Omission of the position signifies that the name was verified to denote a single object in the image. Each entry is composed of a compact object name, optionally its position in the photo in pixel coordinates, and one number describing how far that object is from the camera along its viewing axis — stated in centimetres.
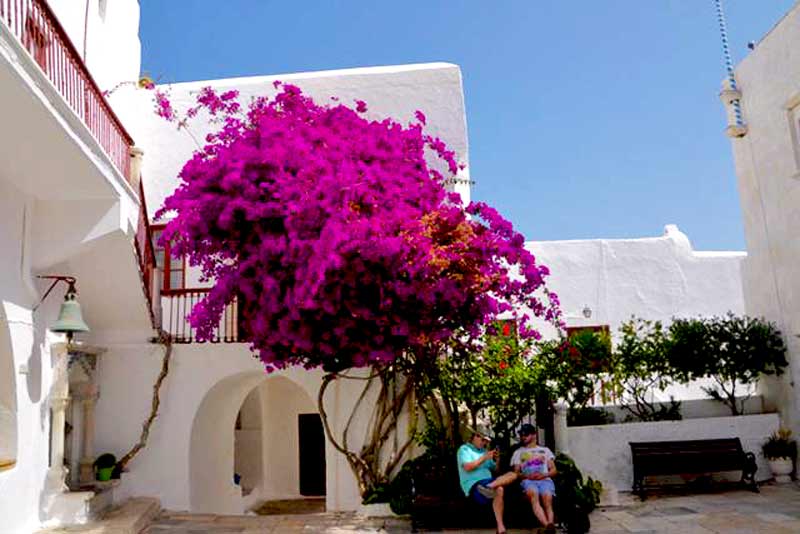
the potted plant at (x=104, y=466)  1029
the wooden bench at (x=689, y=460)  1043
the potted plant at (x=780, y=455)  1112
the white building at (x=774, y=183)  1134
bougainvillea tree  895
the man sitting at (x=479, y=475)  859
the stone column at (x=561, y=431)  1063
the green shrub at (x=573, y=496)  853
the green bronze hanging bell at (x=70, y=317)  848
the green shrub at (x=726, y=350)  1155
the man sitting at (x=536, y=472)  843
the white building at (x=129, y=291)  791
